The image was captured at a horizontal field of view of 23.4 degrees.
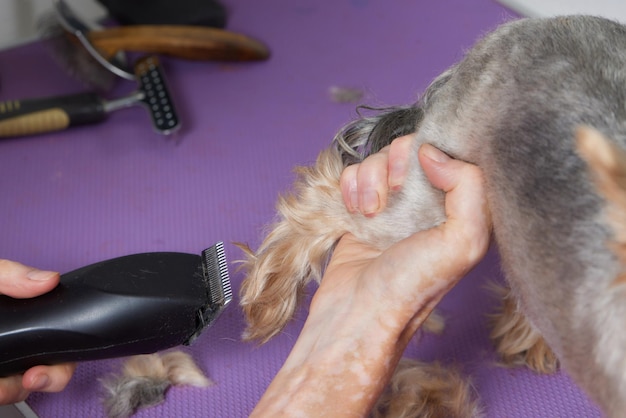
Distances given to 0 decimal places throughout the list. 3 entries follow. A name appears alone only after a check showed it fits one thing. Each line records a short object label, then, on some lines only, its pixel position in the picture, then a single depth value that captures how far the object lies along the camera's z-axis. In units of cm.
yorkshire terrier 77
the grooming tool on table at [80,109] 117
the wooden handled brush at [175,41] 124
